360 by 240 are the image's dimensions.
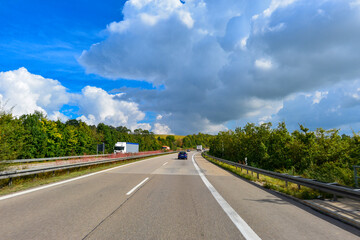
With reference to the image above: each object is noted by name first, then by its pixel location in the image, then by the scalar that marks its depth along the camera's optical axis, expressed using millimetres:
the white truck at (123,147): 43906
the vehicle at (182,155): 35772
